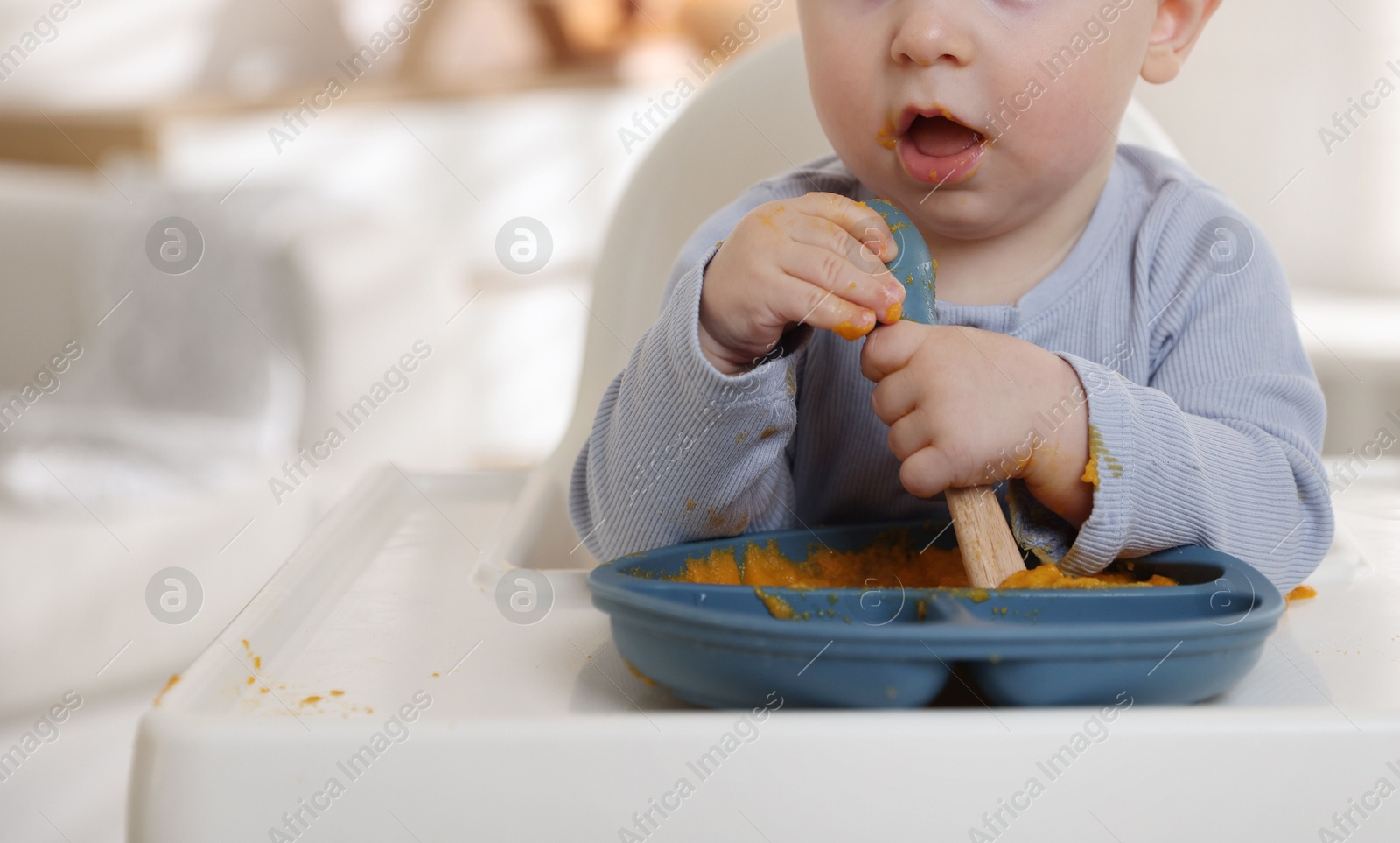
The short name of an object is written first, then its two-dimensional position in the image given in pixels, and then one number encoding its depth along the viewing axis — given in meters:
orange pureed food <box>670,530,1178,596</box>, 0.58
